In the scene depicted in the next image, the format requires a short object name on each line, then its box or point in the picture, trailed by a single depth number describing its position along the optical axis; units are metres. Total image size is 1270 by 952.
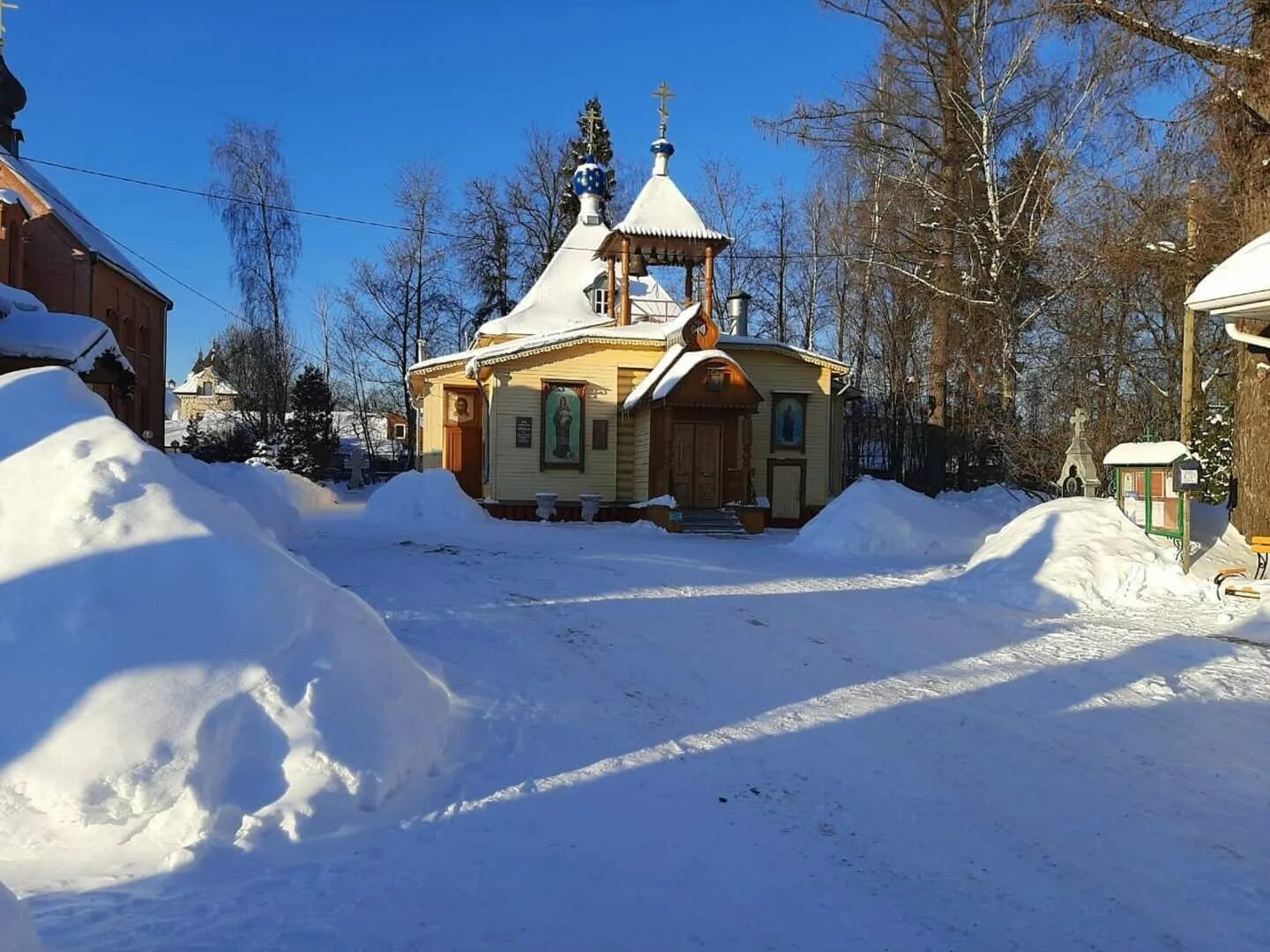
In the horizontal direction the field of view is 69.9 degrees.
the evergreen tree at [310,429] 32.34
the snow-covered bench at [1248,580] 8.99
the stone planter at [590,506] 20.39
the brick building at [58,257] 22.19
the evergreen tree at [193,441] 35.31
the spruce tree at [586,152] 40.75
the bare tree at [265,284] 35.41
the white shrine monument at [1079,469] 12.94
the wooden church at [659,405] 20.11
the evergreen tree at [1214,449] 14.47
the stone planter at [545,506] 20.41
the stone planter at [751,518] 19.45
